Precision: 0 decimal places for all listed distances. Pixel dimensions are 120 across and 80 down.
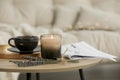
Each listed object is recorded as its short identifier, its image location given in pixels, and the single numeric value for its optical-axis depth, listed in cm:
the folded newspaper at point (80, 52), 127
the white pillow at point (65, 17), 273
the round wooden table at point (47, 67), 109
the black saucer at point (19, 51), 134
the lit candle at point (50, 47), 124
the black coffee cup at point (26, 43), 132
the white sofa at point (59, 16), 255
